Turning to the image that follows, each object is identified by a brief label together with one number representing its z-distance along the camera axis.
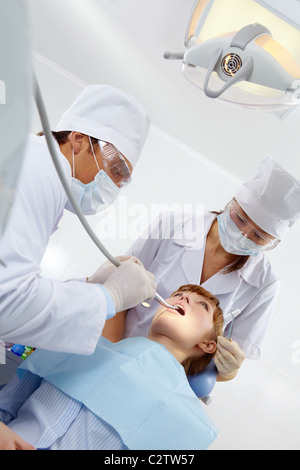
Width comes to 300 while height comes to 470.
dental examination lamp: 1.18
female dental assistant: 1.90
